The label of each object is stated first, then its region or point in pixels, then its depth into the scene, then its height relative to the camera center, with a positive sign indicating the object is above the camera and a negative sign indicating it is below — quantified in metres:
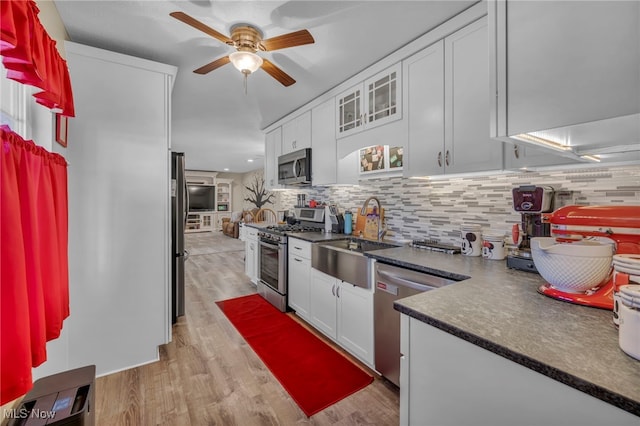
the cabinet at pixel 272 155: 4.07 +0.83
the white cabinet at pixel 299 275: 2.77 -0.68
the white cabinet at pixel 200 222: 10.55 -0.46
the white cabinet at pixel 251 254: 3.91 -0.64
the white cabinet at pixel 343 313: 2.04 -0.85
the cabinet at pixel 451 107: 1.69 +0.69
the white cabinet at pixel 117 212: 1.96 -0.01
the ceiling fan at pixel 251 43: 1.72 +1.07
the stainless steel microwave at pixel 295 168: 3.33 +0.53
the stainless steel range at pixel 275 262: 3.13 -0.62
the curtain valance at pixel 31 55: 0.78 +0.54
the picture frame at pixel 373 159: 2.65 +0.50
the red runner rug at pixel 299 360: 1.84 -1.19
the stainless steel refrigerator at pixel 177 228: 2.85 -0.18
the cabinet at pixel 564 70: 0.64 +0.36
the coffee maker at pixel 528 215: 1.46 -0.03
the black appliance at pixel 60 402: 1.12 -0.85
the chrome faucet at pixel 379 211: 2.66 -0.01
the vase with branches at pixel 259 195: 6.57 +0.43
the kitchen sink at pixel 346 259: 2.05 -0.40
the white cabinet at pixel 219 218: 10.98 -0.32
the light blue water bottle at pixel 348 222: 3.14 -0.14
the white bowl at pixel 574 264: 0.91 -0.18
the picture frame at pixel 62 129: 1.69 +0.51
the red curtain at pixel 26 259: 0.86 -0.17
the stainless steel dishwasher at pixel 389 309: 1.67 -0.66
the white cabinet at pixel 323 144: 2.98 +0.73
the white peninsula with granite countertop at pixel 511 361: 0.59 -0.36
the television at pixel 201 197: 10.46 +0.48
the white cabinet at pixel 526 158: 1.41 +0.27
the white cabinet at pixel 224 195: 11.09 +0.60
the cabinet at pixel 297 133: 3.38 +0.99
